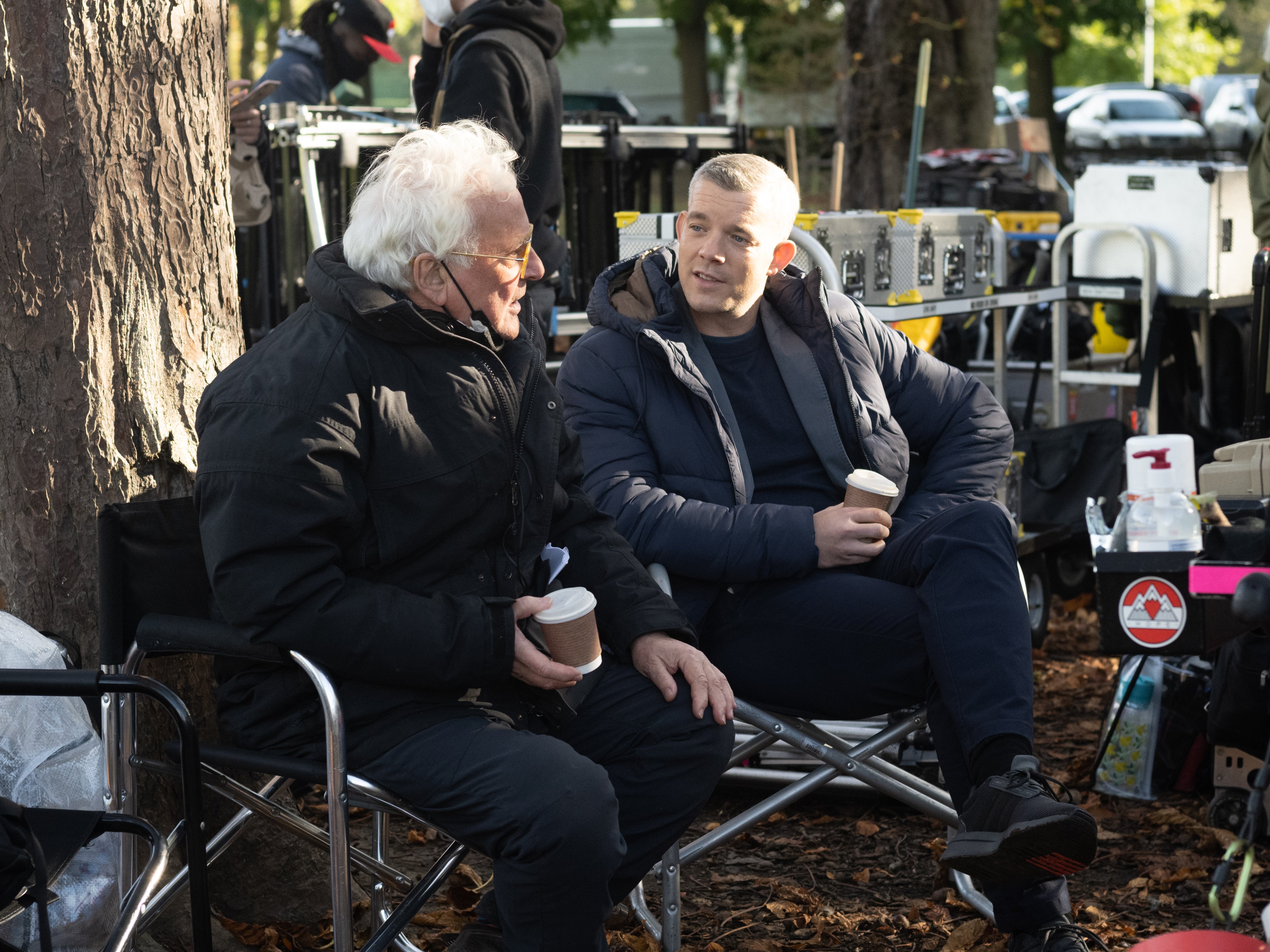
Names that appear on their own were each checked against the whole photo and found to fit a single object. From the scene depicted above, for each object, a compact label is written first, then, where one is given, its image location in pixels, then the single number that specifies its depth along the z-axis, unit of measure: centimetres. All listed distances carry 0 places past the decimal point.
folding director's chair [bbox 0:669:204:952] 421
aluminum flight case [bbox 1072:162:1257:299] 1180
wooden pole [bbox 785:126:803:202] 1242
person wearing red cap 1381
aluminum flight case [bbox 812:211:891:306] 926
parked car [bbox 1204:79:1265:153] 4878
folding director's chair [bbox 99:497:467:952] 448
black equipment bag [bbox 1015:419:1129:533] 1112
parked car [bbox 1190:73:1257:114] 5800
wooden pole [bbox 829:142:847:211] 1236
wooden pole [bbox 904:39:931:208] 1438
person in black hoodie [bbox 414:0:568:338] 838
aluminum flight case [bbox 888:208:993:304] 990
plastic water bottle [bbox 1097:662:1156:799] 761
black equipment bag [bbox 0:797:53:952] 390
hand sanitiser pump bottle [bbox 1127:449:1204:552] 634
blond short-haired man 541
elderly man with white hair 448
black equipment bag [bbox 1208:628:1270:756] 660
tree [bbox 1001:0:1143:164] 3447
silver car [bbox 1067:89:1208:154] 4831
